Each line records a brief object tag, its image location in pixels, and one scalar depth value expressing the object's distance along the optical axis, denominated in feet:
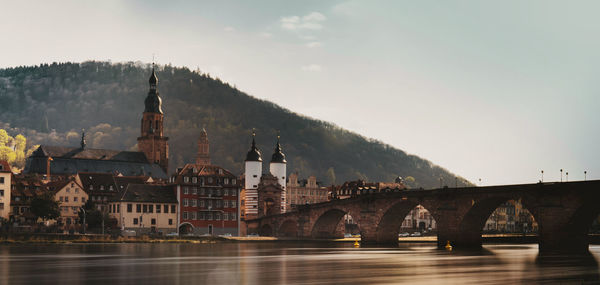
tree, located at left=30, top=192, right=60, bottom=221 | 464.24
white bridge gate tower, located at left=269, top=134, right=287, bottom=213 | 641.81
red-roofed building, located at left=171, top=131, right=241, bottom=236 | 533.96
